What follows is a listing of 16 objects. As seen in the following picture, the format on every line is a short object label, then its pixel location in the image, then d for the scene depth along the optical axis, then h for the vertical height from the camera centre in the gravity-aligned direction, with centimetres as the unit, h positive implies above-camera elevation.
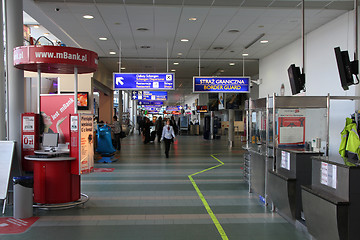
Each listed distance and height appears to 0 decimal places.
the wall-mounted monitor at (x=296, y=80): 728 +77
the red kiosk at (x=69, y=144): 575 -56
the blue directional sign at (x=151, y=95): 2630 +163
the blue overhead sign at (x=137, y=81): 1205 +125
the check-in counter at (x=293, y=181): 496 -101
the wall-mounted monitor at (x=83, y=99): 1441 +67
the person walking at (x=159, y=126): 1980 -69
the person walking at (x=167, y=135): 1369 -85
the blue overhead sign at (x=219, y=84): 1266 +118
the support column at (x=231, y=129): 1866 -83
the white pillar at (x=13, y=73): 646 +83
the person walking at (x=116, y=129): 1516 -67
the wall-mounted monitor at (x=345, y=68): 578 +82
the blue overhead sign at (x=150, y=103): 3934 +145
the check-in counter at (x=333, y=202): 341 -95
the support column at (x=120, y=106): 2389 +65
